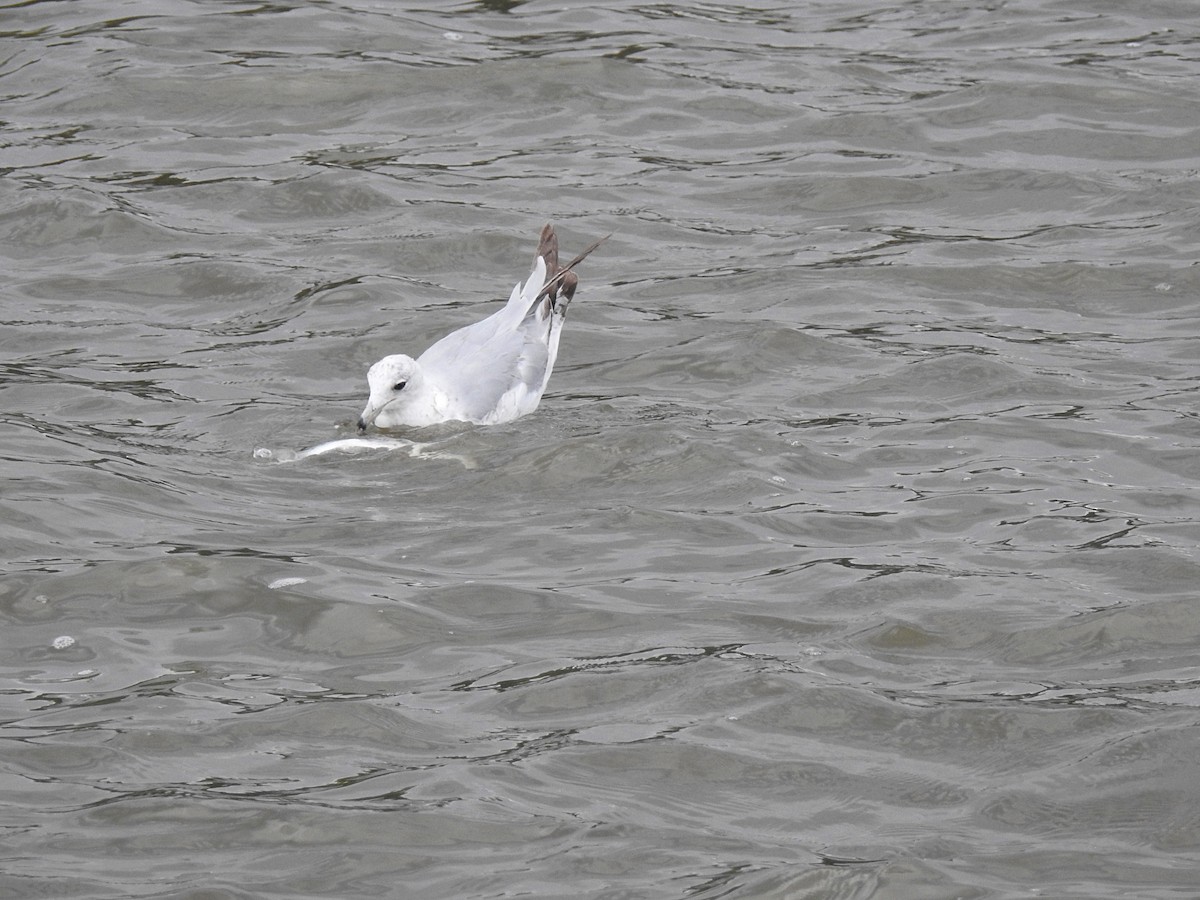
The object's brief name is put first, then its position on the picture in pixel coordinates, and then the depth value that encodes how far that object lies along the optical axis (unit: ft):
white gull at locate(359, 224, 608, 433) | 52.90
